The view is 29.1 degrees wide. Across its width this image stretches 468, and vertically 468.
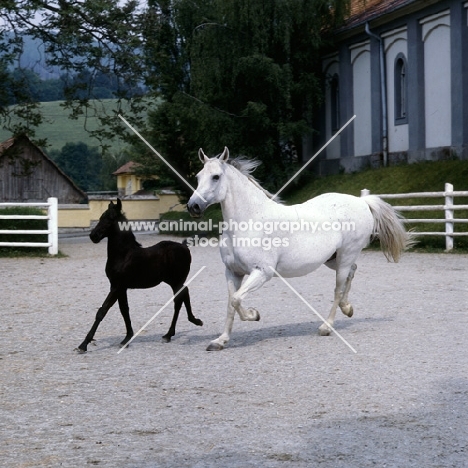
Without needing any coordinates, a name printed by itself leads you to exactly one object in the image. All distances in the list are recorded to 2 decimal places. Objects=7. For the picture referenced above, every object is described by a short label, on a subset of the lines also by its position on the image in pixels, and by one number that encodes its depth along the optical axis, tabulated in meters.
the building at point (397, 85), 29.02
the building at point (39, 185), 65.19
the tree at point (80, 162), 130.75
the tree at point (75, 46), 28.09
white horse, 8.45
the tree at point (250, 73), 33.00
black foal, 8.54
